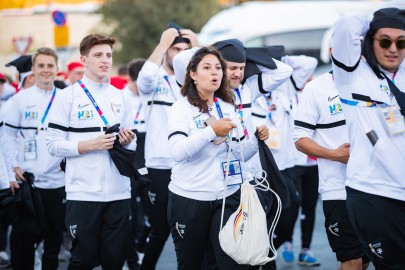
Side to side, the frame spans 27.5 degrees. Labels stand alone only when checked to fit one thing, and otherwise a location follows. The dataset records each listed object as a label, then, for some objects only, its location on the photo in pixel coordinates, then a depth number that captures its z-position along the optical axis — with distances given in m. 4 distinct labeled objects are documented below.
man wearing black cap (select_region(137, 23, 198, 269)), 8.34
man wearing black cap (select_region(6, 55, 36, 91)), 9.98
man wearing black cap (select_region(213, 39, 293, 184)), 7.40
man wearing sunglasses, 5.60
